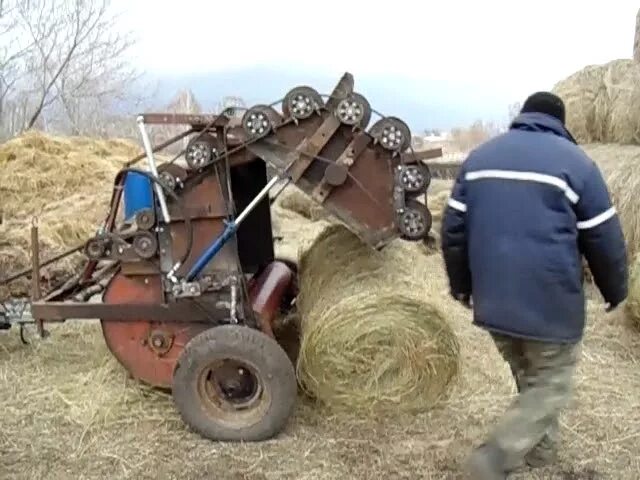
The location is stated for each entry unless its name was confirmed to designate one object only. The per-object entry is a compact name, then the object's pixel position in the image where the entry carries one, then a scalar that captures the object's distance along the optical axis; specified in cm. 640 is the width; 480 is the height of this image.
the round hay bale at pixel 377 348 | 472
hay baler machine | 471
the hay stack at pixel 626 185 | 806
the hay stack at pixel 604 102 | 927
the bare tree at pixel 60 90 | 1702
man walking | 366
